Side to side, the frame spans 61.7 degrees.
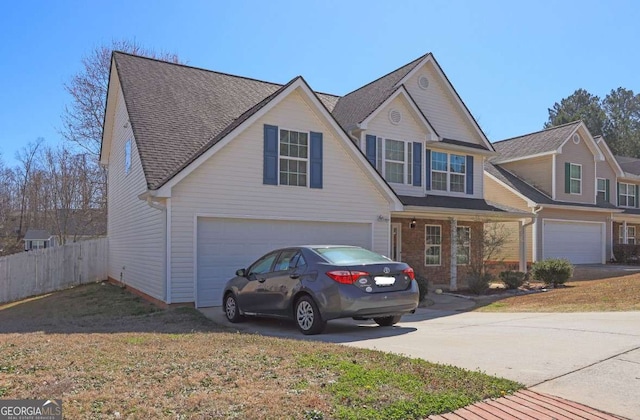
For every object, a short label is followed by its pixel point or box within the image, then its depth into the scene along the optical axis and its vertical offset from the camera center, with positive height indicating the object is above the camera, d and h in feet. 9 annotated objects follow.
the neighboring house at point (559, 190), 82.17 +4.38
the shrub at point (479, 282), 55.72 -6.84
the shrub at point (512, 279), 57.77 -6.66
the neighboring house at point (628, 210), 99.95 +1.50
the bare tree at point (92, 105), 102.01 +20.94
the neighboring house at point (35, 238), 127.34 -5.63
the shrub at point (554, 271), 60.13 -6.07
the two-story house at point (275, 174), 42.83 +4.03
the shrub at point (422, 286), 46.62 -6.05
